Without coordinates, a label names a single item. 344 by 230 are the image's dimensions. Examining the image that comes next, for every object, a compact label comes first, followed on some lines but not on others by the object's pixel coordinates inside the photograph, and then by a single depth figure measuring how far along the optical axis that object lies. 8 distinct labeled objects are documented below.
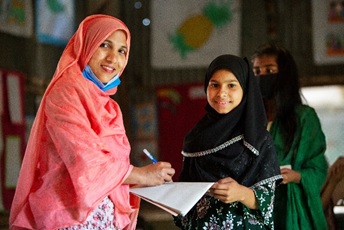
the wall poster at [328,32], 9.90
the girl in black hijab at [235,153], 3.86
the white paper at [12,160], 8.35
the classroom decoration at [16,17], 8.29
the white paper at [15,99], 8.44
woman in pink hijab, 3.50
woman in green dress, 4.80
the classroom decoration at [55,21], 9.16
